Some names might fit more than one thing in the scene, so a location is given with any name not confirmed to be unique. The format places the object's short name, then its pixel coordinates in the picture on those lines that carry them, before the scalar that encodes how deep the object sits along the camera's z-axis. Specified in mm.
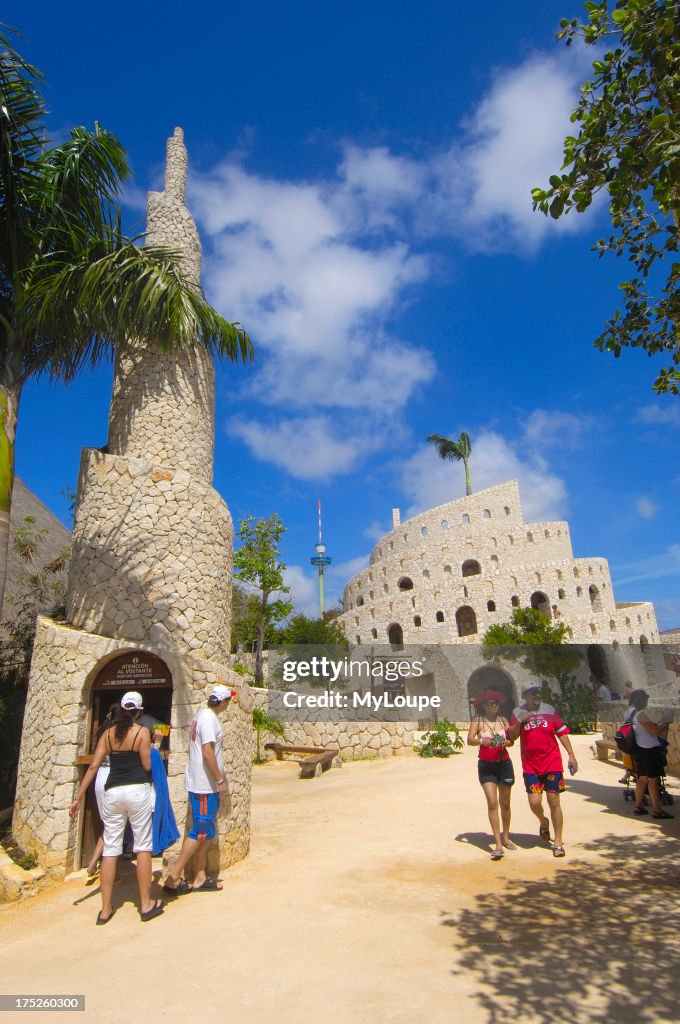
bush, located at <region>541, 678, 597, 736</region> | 18562
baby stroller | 6923
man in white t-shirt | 5102
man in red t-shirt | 5766
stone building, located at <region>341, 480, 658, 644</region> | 34688
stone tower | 6359
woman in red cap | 5762
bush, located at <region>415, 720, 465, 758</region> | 14789
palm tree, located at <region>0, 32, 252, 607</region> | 6953
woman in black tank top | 4645
